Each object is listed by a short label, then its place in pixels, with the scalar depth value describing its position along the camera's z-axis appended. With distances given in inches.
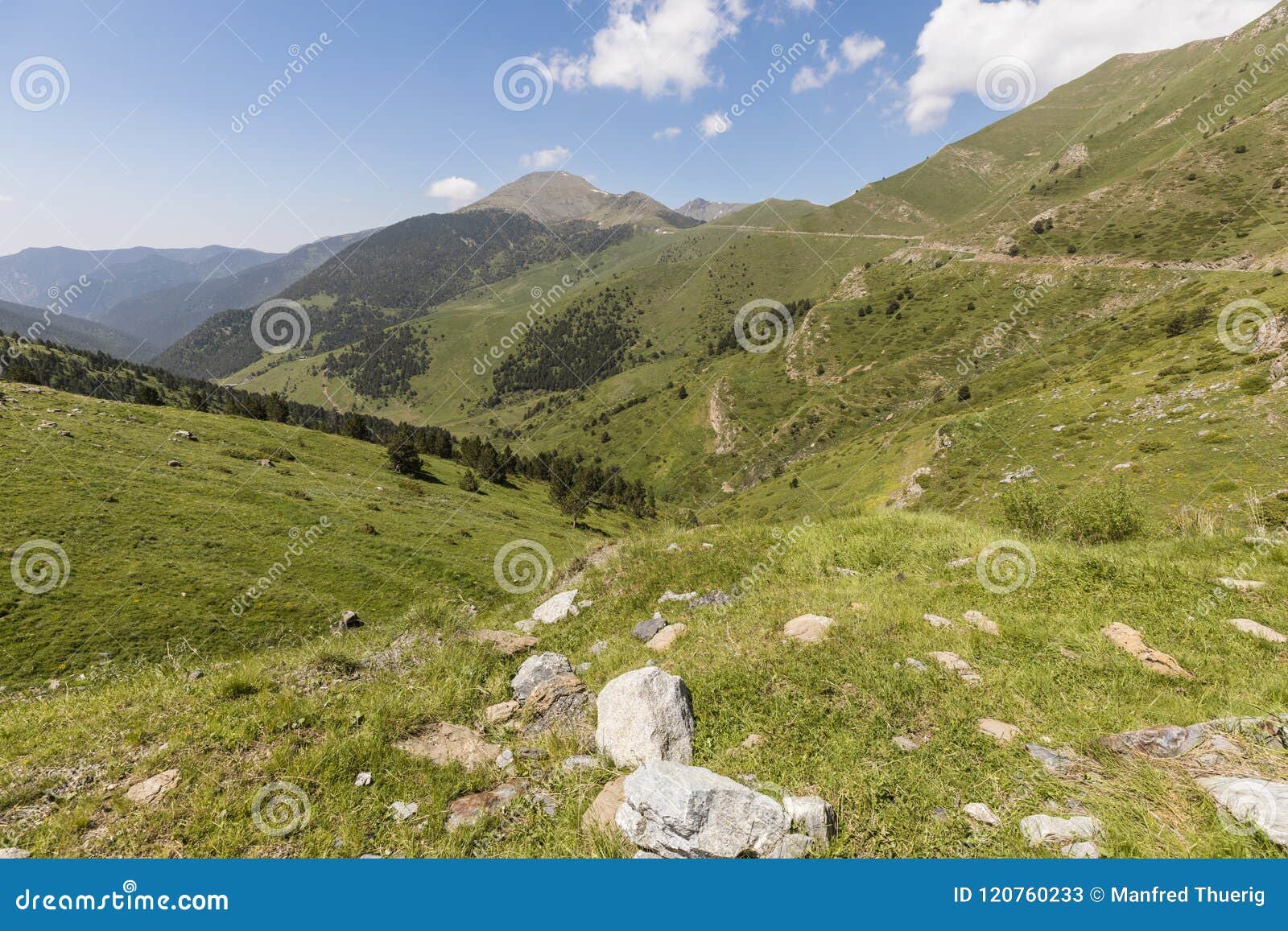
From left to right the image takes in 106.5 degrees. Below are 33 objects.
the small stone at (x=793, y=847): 164.2
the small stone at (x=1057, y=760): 199.3
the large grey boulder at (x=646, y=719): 231.5
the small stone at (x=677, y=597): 437.1
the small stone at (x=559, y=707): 266.8
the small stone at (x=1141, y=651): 258.7
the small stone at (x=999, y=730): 220.7
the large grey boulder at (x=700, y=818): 165.8
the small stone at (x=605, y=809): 185.5
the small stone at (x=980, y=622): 315.6
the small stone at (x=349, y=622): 658.2
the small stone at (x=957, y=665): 264.8
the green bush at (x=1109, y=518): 520.4
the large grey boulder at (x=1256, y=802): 155.3
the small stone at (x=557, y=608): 435.5
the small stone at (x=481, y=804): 201.8
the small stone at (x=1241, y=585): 331.3
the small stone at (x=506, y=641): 356.5
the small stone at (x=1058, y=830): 165.3
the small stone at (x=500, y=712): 275.4
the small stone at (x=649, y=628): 374.9
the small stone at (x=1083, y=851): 159.2
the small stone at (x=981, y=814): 177.8
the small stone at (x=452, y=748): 241.6
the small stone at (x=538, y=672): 304.2
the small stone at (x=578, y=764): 230.0
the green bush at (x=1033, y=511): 609.9
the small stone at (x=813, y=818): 168.1
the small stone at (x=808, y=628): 315.9
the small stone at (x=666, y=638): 344.5
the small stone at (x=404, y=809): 201.8
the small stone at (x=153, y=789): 201.2
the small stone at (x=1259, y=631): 280.5
